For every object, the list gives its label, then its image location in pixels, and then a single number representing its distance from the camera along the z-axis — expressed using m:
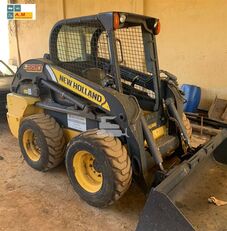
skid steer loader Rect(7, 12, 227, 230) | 2.03
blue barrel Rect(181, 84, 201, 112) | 4.47
